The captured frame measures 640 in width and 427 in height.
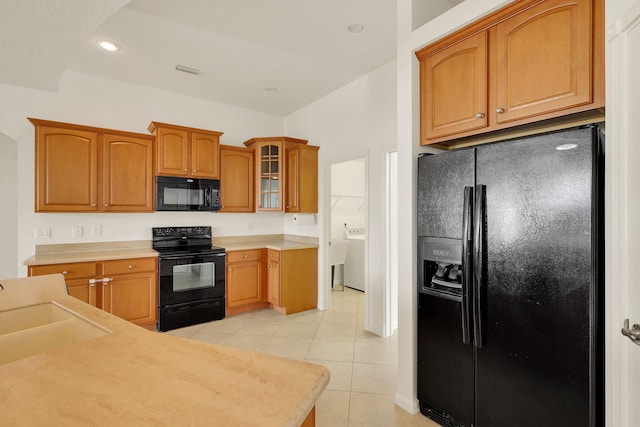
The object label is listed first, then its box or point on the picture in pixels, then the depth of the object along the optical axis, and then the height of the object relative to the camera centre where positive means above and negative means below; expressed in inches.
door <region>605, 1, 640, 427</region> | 45.2 -2.1
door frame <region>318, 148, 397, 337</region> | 130.6 -15.4
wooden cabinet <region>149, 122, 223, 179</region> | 140.2 +28.6
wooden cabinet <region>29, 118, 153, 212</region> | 118.4 +17.4
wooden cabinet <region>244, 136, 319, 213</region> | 161.6 +19.8
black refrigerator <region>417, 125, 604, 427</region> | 52.3 -13.9
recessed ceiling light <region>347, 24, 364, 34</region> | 102.8 +61.5
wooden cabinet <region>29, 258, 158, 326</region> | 113.7 -28.5
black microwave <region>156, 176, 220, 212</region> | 141.2 +8.5
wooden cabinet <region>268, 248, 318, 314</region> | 154.6 -34.6
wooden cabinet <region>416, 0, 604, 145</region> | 53.9 +29.2
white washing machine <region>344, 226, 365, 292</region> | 200.7 -34.6
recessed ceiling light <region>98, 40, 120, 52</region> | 110.6 +60.3
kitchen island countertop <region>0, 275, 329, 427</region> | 26.2 -17.1
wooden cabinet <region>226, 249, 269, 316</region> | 152.0 -34.9
